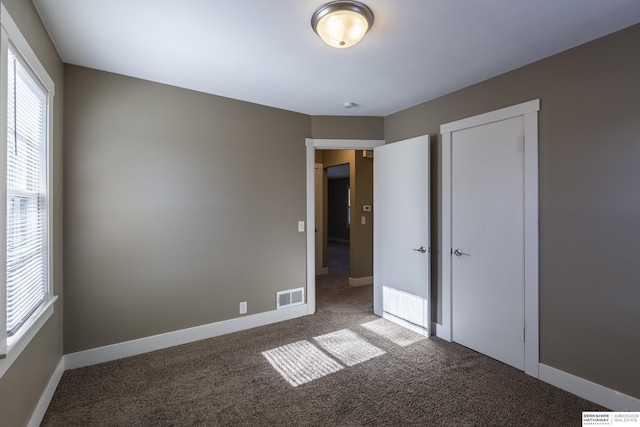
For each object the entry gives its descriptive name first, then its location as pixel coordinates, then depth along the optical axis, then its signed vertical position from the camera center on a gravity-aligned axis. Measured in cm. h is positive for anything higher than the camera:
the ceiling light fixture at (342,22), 179 +113
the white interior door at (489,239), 265 -24
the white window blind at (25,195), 163 +10
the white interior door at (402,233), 335 -23
